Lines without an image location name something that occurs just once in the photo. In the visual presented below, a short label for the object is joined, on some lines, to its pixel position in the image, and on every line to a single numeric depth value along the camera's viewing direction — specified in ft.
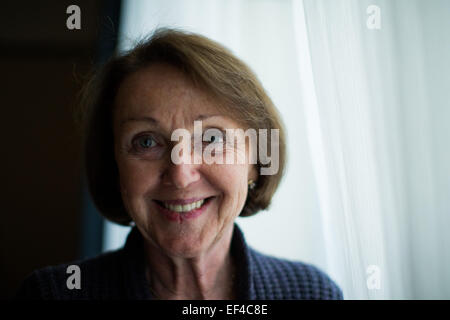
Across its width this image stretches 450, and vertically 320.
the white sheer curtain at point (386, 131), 2.38
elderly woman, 2.41
